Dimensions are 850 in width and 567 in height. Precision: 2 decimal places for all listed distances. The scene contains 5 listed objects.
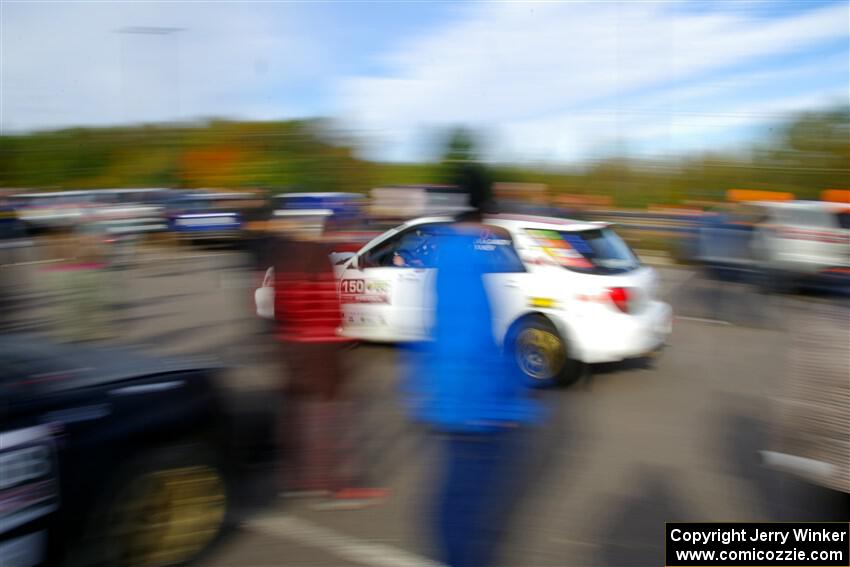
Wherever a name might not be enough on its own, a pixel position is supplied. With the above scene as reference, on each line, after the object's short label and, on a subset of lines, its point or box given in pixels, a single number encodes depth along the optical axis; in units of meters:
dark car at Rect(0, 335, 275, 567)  2.82
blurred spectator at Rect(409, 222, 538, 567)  2.98
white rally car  6.71
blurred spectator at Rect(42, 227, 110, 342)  7.91
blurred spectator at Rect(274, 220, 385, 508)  4.31
